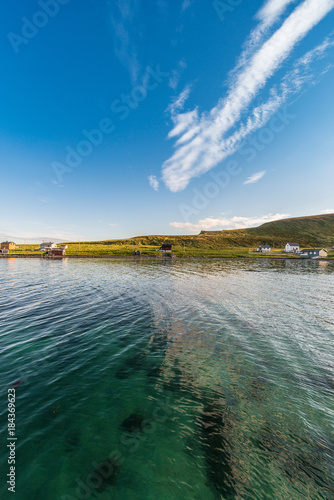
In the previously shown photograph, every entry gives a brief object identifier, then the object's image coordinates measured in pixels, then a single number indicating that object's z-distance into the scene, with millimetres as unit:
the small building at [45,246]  157712
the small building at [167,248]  141000
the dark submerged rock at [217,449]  5832
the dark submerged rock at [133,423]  7754
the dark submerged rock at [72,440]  6828
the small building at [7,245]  167862
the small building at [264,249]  175500
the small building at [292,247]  176975
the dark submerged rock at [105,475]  5703
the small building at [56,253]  114500
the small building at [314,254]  134250
